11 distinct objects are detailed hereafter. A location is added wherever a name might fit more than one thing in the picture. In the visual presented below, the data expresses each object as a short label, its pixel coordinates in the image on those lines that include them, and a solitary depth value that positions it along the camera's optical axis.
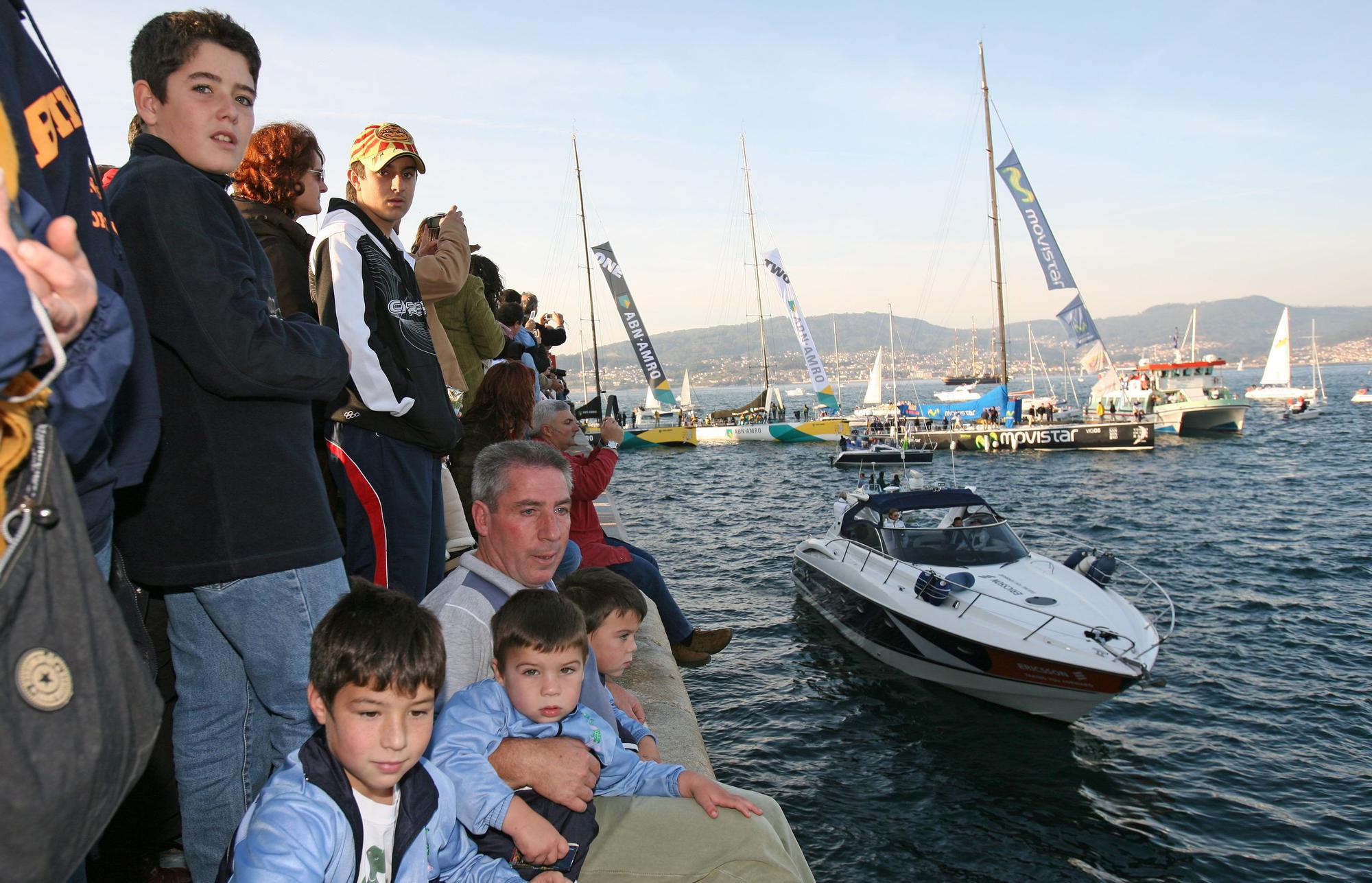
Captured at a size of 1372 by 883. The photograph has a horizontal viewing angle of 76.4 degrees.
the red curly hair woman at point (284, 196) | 3.24
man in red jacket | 5.74
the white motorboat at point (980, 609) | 9.38
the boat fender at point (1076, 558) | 11.52
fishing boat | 47.09
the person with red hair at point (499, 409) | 4.78
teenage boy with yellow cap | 3.08
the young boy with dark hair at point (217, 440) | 2.13
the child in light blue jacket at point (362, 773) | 1.89
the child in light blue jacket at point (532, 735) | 2.47
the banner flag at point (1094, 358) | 45.97
